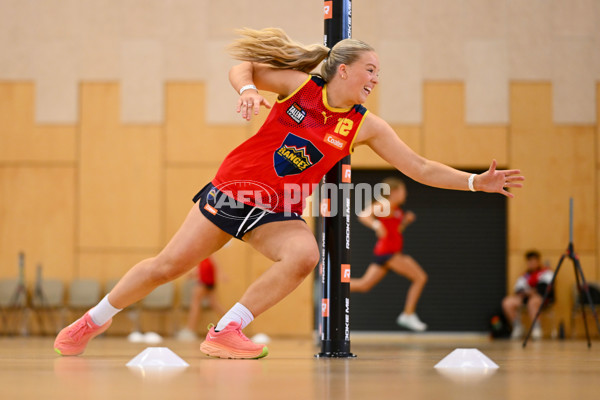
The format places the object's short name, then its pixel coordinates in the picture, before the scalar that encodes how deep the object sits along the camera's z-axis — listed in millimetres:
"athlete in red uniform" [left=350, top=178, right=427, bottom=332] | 18656
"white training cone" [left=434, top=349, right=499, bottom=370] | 6637
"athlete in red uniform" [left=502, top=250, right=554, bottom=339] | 21625
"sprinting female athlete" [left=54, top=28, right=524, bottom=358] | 7449
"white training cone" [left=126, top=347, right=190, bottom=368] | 6430
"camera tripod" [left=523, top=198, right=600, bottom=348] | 13227
